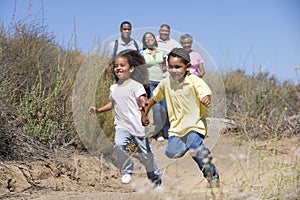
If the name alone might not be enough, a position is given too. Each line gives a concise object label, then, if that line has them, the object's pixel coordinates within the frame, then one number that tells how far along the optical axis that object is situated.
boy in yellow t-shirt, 4.94
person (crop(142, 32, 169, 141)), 6.06
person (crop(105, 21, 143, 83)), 6.04
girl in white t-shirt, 5.34
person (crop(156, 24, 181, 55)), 5.86
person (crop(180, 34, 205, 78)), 6.05
